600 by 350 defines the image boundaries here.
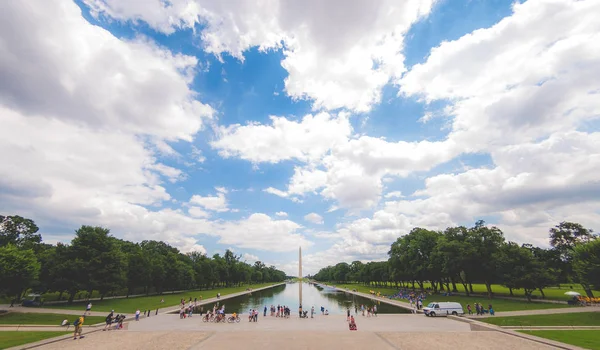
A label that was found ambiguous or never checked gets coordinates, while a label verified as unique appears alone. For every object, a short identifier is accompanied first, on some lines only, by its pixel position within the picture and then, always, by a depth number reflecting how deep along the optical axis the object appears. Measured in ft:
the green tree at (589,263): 120.78
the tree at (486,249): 194.59
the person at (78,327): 83.51
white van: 131.75
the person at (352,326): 96.24
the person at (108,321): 100.60
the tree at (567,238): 198.18
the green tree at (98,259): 172.96
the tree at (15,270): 143.02
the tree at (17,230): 283.79
